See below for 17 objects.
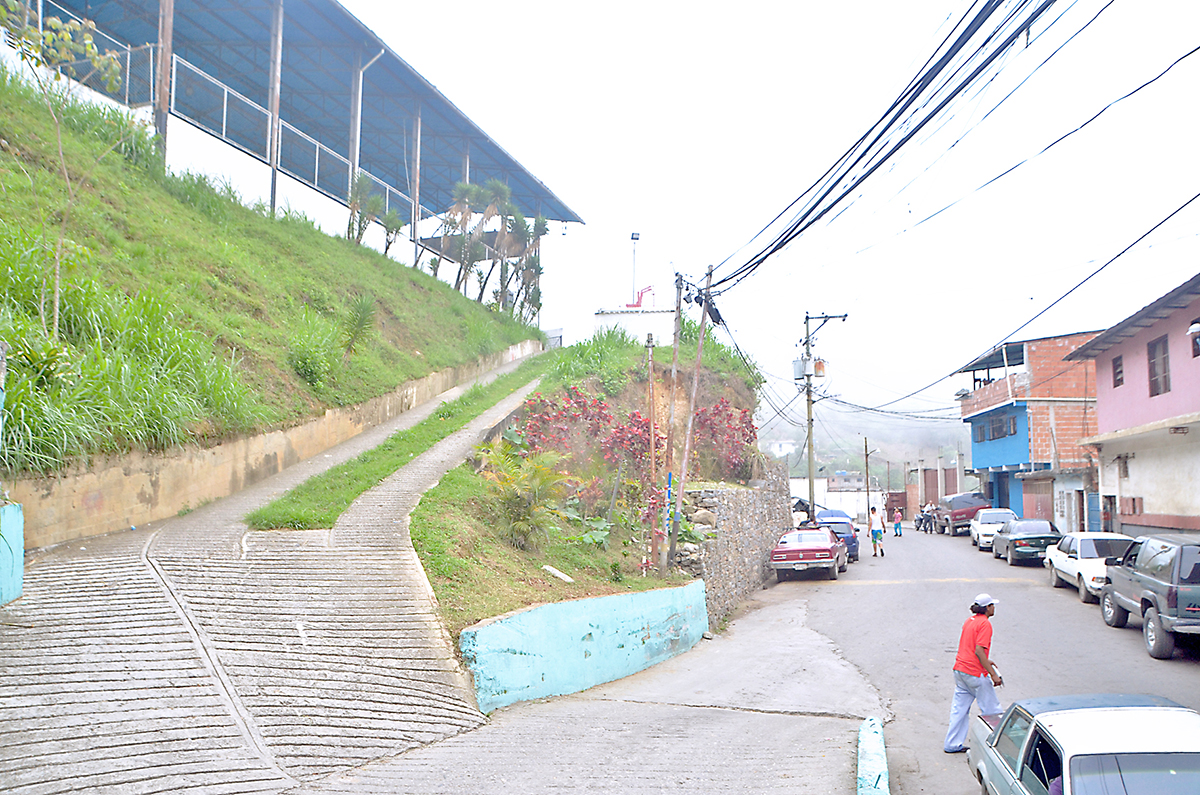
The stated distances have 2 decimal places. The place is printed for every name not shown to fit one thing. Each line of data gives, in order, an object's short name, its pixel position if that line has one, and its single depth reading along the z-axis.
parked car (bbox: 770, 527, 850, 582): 21.47
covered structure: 23.98
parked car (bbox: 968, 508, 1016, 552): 28.91
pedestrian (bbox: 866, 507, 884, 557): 27.75
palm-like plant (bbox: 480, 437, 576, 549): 11.47
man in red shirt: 7.24
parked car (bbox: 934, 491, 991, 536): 39.19
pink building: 17.92
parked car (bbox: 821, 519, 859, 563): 26.22
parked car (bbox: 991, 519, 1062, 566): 22.34
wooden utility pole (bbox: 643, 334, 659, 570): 14.03
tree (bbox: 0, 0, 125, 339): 8.21
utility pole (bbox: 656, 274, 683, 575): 14.38
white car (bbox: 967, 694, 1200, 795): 4.23
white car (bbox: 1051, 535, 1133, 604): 15.57
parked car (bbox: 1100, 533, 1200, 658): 10.26
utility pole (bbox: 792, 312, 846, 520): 34.12
